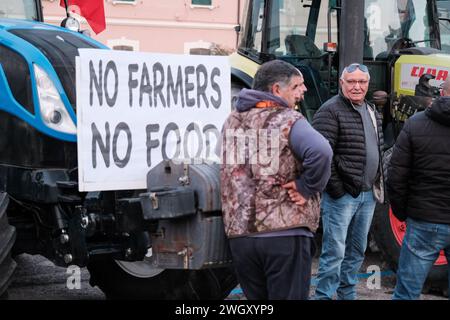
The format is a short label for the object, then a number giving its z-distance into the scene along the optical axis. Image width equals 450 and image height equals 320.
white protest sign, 10.10
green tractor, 15.91
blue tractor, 10.09
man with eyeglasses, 11.70
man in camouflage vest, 8.55
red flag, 17.25
